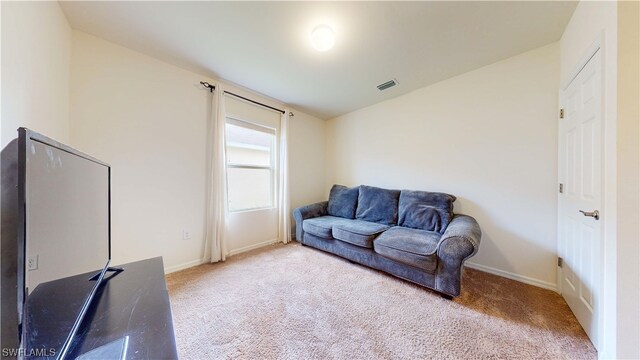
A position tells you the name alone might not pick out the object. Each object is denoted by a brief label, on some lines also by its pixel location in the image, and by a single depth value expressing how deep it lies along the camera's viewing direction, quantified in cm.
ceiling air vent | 259
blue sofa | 177
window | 284
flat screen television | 46
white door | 127
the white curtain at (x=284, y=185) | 329
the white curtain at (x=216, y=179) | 251
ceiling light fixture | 170
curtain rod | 247
